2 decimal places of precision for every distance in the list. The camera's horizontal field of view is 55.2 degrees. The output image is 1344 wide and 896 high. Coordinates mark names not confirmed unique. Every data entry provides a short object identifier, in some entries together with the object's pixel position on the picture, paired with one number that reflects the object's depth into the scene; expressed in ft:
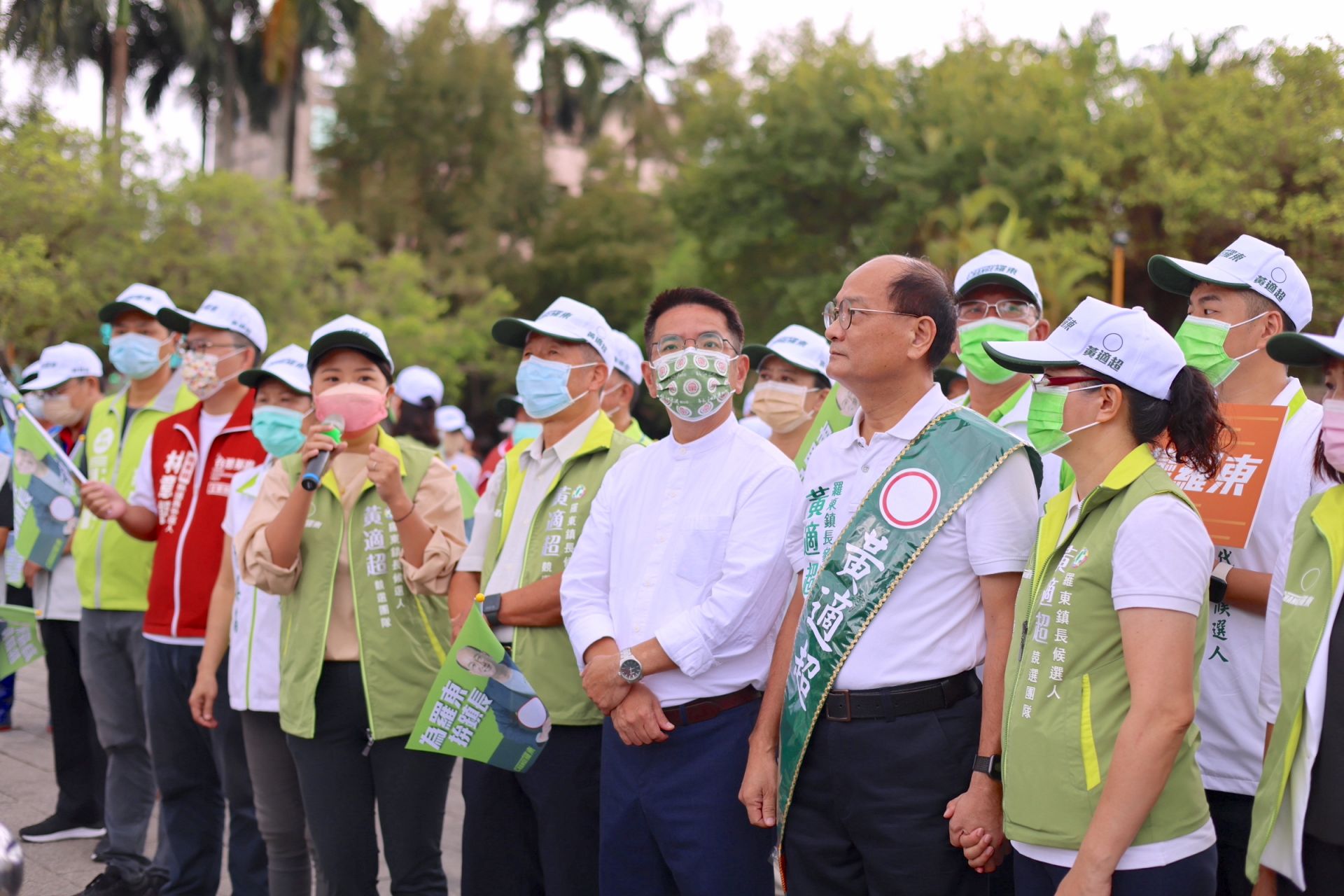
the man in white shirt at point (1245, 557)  10.84
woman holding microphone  13.99
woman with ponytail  8.73
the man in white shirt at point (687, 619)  11.34
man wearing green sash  9.98
